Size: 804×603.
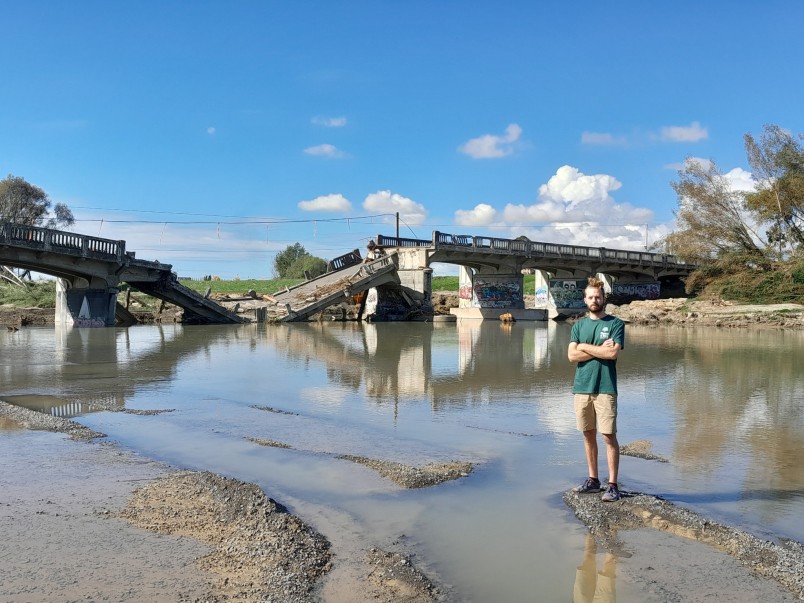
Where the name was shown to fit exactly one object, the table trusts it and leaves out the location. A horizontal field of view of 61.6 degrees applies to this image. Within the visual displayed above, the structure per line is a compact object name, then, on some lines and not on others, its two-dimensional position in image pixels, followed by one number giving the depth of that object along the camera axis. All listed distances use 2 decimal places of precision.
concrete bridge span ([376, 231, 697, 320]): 50.62
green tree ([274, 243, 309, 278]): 123.75
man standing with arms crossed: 5.92
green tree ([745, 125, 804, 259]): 48.84
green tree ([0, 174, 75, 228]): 68.00
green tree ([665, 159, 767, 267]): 53.53
